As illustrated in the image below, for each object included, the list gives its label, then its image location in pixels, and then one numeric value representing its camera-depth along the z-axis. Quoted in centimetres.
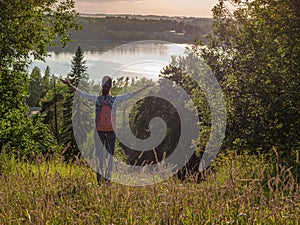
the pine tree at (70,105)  5788
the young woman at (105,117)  795
